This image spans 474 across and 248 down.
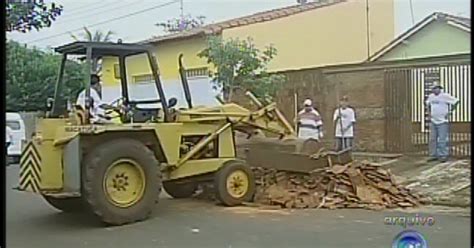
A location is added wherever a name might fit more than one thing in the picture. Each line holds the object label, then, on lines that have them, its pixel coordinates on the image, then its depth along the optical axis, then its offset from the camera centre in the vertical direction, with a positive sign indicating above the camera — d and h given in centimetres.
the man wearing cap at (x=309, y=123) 888 +5
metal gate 941 +31
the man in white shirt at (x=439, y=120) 958 +8
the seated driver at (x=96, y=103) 650 +20
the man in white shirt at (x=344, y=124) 954 +3
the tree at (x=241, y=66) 1038 +88
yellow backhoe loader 646 -24
